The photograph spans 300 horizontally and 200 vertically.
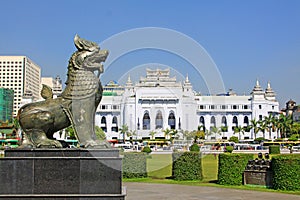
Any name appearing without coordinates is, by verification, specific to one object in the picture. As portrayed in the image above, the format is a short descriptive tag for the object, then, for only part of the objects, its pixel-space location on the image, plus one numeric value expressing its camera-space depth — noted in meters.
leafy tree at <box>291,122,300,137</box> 83.31
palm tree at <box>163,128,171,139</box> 84.93
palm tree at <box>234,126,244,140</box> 95.25
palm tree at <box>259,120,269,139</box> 90.76
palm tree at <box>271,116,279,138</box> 89.25
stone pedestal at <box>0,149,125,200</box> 8.72
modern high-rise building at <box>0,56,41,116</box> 160.00
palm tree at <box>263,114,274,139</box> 90.62
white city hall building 99.00
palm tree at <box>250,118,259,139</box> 92.06
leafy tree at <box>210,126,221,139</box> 92.29
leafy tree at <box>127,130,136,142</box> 79.60
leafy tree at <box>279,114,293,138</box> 86.38
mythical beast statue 9.37
